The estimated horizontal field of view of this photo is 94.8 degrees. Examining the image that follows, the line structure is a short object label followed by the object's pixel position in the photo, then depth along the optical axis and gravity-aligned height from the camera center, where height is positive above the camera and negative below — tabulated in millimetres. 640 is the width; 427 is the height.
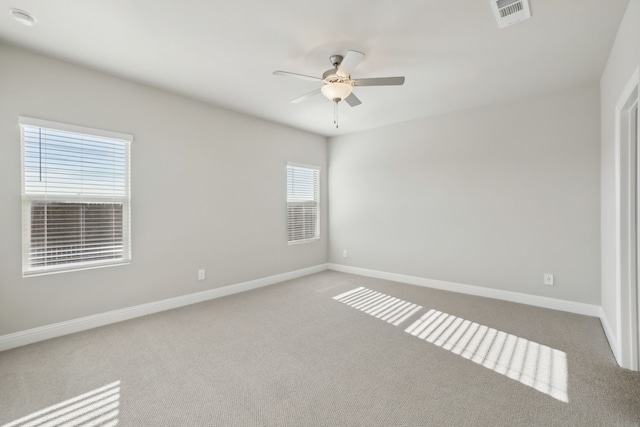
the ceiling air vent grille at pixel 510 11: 2016 +1461
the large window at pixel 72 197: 2689 +189
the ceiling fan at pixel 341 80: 2502 +1212
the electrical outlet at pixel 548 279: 3586 -779
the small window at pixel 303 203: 5156 +238
